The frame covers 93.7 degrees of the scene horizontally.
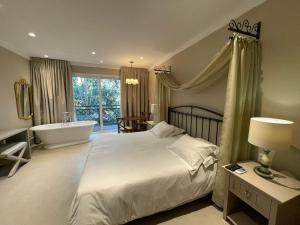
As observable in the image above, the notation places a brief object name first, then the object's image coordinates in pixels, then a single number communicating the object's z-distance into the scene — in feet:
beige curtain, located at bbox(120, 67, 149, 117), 16.71
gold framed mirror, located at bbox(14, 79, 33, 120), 11.57
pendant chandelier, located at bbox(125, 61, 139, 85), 14.35
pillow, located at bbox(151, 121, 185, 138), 9.68
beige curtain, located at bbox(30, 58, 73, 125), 13.48
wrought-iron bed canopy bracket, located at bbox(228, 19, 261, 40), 5.46
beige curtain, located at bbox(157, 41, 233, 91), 5.63
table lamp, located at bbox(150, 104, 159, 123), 12.08
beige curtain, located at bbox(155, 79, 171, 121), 11.87
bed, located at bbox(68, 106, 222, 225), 4.38
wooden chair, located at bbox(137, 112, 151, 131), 16.19
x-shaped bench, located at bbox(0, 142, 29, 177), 7.98
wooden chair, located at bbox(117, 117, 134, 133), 15.16
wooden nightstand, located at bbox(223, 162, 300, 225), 3.82
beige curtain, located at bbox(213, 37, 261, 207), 5.20
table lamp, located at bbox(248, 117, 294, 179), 3.98
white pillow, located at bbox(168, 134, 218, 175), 5.91
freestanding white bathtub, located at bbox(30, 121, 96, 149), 12.29
